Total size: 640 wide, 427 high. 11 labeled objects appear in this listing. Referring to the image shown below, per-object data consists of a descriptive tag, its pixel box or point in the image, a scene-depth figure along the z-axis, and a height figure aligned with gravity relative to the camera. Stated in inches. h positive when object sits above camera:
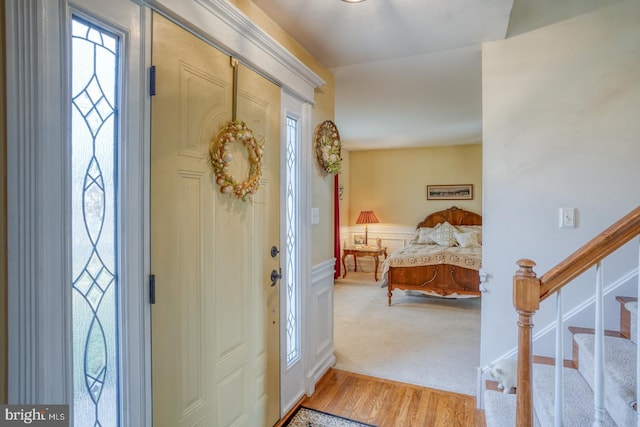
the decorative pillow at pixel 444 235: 207.8 -16.3
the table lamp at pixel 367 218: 250.4 -6.0
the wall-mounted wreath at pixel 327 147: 98.3 +19.1
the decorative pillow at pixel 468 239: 198.1 -18.1
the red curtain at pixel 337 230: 231.8 -14.2
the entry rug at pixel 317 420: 79.7 -51.4
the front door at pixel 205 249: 49.3 -6.8
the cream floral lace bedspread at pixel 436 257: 164.6 -24.3
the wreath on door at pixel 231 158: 58.7 +9.8
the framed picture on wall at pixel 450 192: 238.2 +13.2
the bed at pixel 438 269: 164.6 -30.3
